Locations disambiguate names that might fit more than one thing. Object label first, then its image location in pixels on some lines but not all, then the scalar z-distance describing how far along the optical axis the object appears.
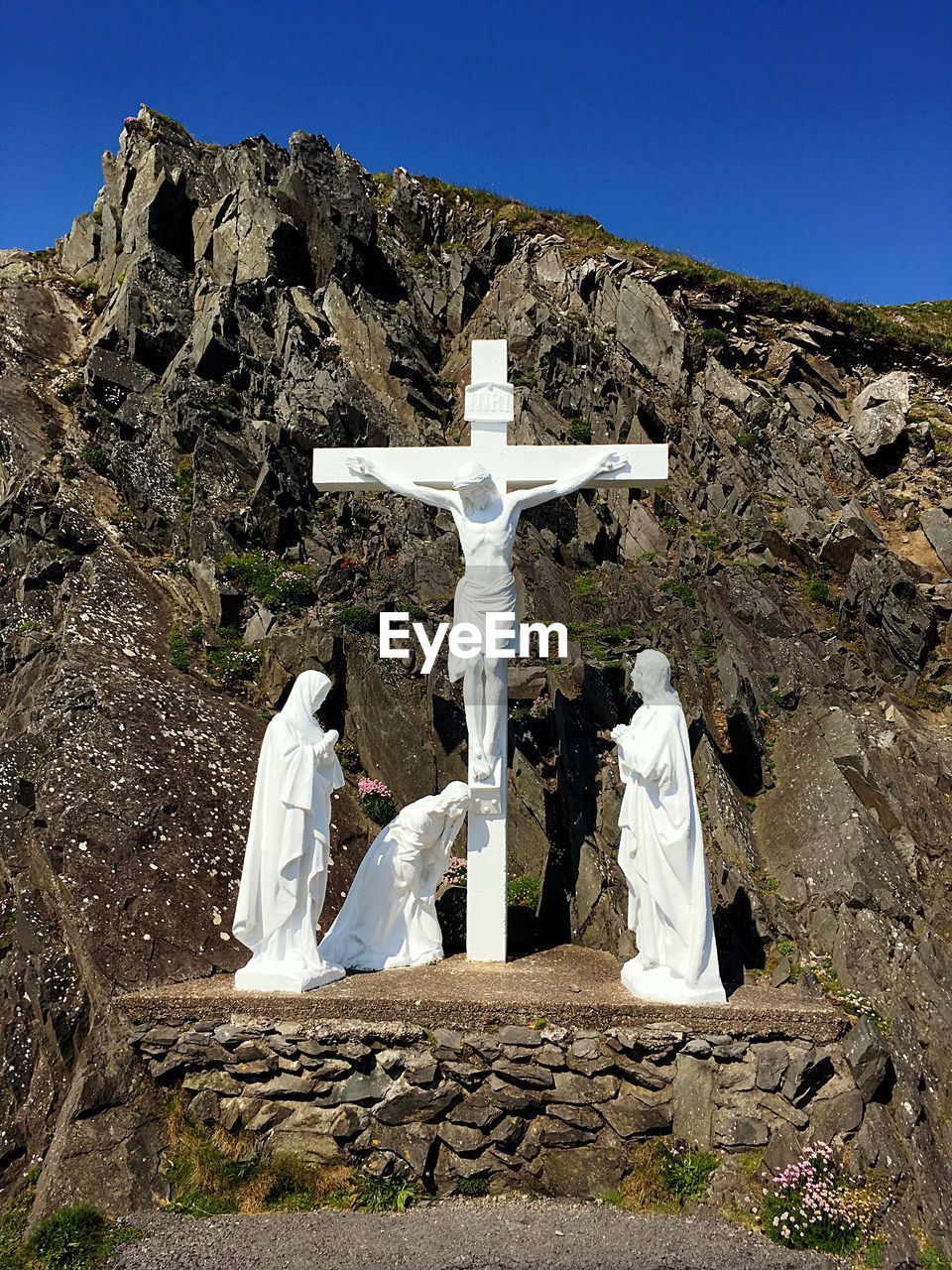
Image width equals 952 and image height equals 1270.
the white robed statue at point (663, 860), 6.46
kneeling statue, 7.53
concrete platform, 6.14
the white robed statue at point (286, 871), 6.73
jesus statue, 7.73
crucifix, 7.70
